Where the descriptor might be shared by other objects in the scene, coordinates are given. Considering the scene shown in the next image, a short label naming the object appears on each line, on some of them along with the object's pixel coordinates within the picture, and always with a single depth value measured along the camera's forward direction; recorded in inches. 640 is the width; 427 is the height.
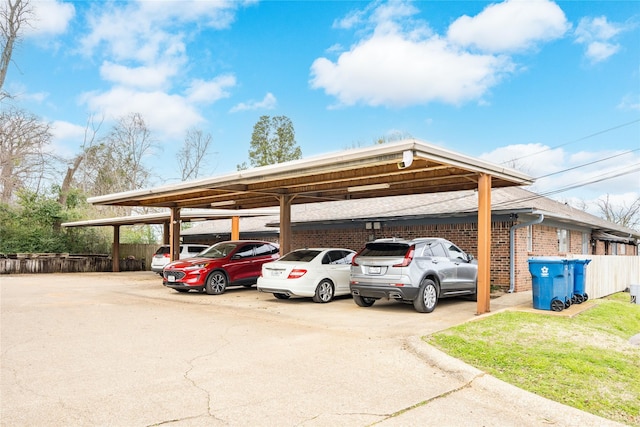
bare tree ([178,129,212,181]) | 1715.1
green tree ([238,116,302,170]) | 1841.8
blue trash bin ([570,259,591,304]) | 443.5
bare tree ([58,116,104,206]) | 1335.5
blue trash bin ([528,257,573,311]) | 400.2
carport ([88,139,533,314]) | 351.9
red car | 550.9
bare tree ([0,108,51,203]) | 1141.1
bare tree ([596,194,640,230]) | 1921.8
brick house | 576.4
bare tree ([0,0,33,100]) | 1136.2
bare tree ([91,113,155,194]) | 1551.4
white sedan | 467.5
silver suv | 393.7
